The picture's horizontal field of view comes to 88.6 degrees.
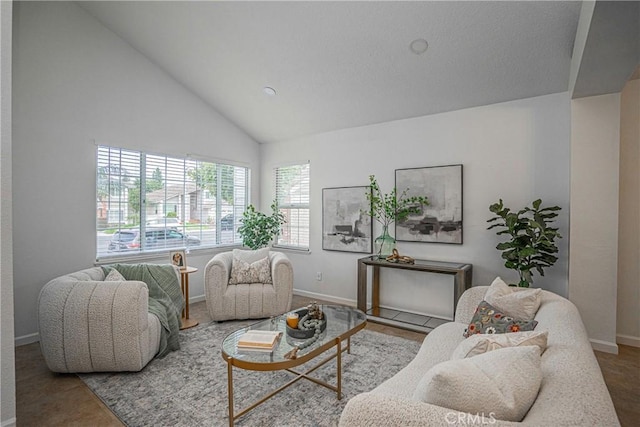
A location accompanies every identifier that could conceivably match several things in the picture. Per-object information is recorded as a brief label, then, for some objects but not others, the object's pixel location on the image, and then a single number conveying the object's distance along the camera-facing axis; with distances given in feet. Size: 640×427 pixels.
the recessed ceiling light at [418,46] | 9.57
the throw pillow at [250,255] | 13.17
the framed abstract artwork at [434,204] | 12.17
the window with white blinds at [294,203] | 16.72
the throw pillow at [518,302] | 6.59
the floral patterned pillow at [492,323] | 6.08
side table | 11.84
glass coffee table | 6.29
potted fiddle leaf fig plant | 9.59
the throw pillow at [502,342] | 4.59
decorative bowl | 7.52
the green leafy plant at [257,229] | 16.05
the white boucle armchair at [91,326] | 7.88
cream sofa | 2.99
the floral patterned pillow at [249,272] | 12.50
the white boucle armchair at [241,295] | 11.96
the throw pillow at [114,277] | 9.34
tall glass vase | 13.09
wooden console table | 10.99
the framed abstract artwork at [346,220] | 14.38
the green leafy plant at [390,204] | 12.89
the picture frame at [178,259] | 12.75
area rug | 6.65
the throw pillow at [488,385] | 3.25
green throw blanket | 9.44
